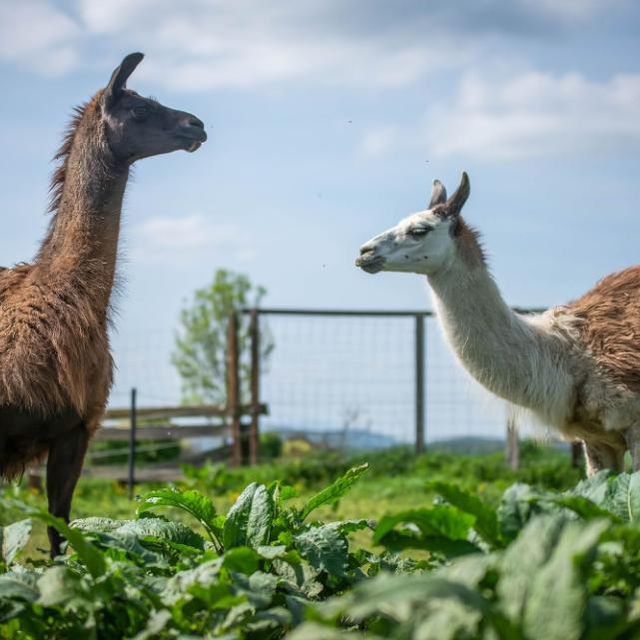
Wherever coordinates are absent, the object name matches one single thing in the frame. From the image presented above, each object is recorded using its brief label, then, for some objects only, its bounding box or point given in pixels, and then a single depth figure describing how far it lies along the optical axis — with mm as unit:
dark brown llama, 4215
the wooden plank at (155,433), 11969
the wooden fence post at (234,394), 12984
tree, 19062
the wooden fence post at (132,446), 10707
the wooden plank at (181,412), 12516
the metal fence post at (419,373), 13180
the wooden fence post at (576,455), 11436
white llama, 5602
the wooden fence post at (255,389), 12961
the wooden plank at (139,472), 11992
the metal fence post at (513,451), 12105
